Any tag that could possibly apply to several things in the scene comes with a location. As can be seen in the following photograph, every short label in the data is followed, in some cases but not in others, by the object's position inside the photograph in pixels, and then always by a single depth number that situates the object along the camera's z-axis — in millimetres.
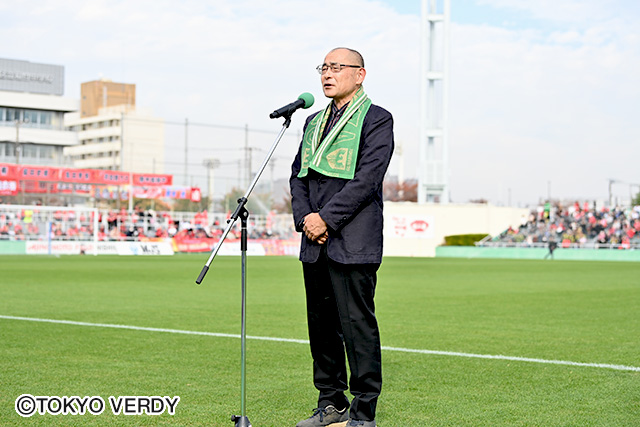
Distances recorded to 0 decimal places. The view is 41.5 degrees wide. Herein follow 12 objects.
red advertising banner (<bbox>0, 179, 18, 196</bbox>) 53059
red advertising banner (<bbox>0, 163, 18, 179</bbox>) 53469
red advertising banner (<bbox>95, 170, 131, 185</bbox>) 59175
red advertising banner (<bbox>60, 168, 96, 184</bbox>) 56594
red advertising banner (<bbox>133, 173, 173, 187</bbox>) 63875
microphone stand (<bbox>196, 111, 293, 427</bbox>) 4422
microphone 4848
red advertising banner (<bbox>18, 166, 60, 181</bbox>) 53719
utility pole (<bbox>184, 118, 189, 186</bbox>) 72000
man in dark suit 4617
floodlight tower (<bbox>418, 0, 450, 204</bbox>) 54094
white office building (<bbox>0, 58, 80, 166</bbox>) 90438
